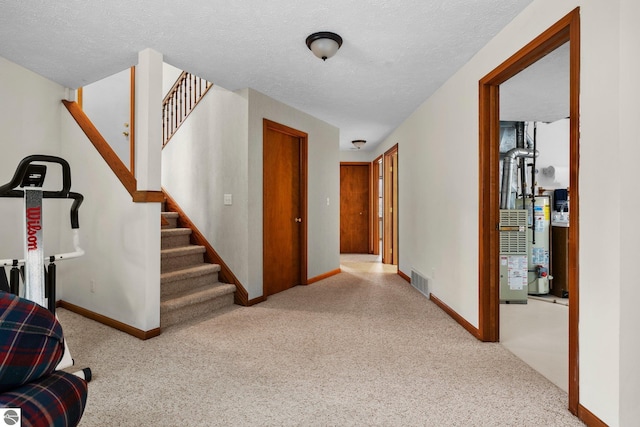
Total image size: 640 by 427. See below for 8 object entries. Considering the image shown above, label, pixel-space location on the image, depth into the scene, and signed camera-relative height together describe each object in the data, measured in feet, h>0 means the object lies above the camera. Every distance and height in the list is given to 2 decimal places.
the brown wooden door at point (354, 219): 27.63 -0.54
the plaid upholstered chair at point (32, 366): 2.23 -0.99
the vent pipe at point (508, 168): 14.74 +1.83
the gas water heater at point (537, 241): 15.29 -1.23
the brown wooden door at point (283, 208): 14.25 +0.16
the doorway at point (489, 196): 9.36 +0.41
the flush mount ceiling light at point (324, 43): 8.64 +4.03
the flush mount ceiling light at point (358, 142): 22.67 +4.34
